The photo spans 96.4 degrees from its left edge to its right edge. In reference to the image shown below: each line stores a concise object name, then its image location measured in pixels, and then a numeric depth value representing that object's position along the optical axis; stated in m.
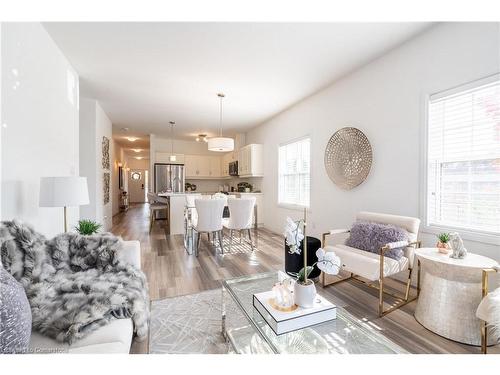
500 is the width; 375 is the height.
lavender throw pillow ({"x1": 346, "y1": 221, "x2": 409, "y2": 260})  2.25
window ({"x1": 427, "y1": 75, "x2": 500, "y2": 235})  1.99
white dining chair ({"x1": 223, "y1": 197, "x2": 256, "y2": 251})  3.87
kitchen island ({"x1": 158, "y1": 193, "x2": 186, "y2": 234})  5.17
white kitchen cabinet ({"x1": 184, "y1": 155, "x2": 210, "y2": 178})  8.05
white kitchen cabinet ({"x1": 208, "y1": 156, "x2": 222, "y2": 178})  8.39
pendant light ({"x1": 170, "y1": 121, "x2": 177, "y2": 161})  6.18
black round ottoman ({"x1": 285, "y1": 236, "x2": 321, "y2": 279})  2.79
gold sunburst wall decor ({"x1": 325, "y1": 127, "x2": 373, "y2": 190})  3.08
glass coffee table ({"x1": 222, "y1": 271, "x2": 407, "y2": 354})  1.19
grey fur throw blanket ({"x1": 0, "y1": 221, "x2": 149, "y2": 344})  1.22
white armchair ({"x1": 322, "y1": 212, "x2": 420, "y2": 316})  2.06
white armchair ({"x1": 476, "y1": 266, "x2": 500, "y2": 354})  1.37
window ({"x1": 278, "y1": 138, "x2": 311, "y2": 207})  4.47
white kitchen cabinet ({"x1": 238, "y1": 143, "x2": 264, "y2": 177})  6.10
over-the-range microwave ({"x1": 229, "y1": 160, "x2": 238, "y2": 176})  7.01
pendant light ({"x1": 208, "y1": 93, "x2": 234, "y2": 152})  4.60
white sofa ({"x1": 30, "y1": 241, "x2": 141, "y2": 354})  1.09
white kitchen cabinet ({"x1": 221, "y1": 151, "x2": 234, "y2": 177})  7.37
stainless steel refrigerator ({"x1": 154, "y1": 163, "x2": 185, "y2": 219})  7.54
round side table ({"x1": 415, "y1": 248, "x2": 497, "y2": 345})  1.66
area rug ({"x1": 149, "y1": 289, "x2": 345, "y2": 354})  1.62
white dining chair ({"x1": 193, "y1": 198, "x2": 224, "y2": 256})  3.61
